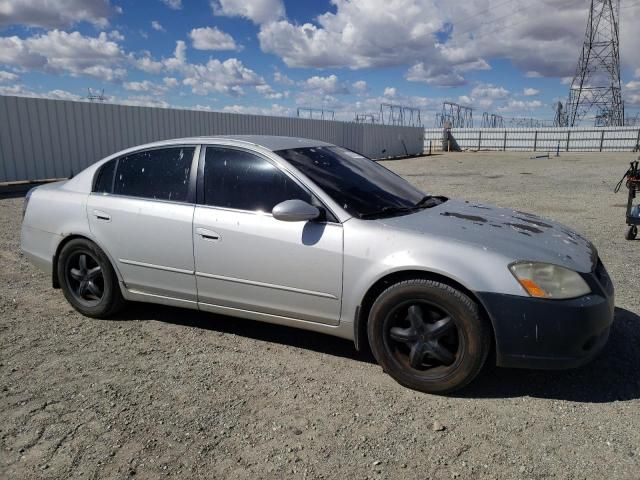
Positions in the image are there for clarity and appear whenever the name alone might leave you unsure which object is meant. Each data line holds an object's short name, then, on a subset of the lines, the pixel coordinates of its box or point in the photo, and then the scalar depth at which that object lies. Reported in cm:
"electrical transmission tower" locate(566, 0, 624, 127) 5166
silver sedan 277
